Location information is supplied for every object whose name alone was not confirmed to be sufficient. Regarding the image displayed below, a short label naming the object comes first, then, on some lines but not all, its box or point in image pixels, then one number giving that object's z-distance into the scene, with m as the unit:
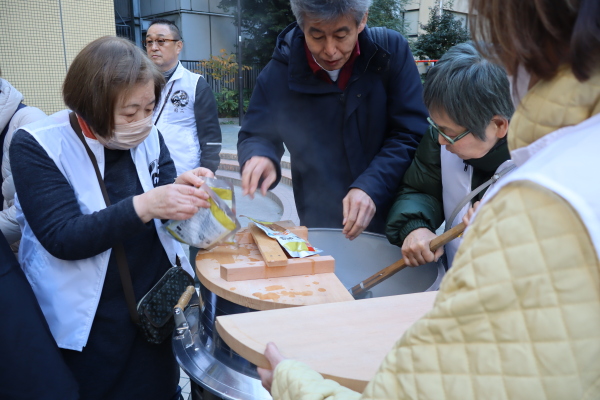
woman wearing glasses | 1.60
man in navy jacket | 1.99
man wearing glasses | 3.64
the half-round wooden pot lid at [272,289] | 1.35
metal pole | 13.49
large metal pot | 1.36
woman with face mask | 1.53
